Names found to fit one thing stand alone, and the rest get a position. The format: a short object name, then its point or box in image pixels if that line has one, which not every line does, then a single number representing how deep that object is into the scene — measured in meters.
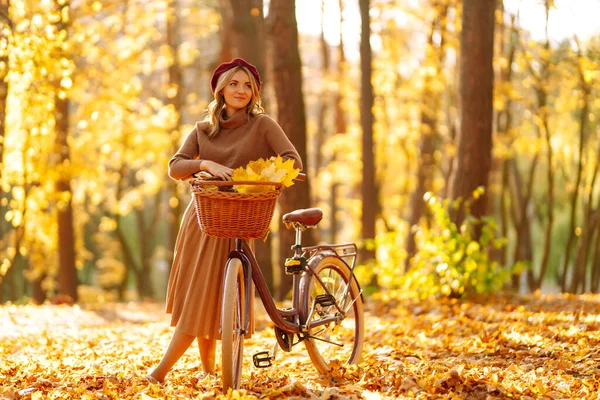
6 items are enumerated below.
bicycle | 8.56
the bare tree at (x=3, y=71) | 18.34
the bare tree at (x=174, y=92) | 35.43
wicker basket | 8.18
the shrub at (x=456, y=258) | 17.42
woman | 9.40
